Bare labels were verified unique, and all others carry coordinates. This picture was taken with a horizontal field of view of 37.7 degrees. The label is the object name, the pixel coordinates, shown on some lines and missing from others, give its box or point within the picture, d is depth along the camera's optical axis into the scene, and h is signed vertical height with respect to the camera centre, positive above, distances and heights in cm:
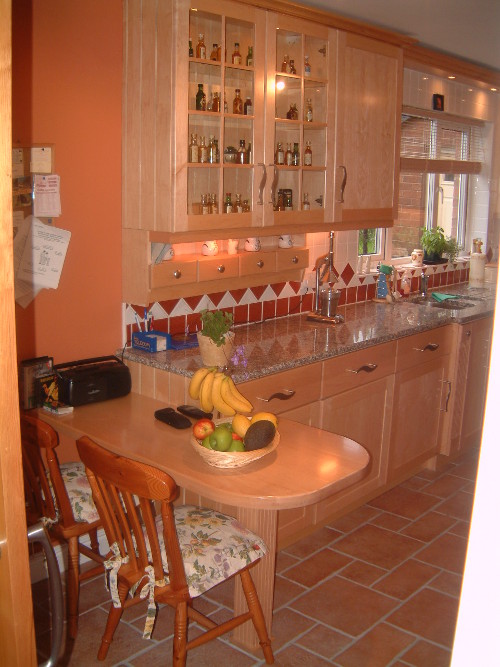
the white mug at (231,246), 361 -11
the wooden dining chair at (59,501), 250 -102
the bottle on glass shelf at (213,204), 321 +9
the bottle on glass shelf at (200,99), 306 +52
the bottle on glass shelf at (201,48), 304 +72
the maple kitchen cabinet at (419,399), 402 -96
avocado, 231 -66
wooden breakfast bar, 218 -77
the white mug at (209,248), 347 -12
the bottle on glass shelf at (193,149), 309 +31
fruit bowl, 228 -72
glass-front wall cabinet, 304 +47
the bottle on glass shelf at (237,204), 333 +9
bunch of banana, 261 -61
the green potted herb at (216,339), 301 -47
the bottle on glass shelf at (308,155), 368 +36
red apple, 236 -66
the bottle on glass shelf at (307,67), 358 +78
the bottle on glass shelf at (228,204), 328 +9
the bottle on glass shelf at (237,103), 324 +53
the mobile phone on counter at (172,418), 270 -73
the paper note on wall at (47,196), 292 +9
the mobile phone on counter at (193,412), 278 -72
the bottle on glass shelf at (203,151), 312 +31
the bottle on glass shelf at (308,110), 364 +57
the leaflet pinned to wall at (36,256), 295 -15
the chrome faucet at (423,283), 511 -37
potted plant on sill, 541 -11
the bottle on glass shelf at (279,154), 351 +34
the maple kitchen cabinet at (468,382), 443 -94
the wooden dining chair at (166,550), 215 -104
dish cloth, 499 -45
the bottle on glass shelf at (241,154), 330 +32
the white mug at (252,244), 368 -10
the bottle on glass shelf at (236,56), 318 +73
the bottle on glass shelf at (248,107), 329 +52
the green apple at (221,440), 229 -67
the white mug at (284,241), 388 -8
